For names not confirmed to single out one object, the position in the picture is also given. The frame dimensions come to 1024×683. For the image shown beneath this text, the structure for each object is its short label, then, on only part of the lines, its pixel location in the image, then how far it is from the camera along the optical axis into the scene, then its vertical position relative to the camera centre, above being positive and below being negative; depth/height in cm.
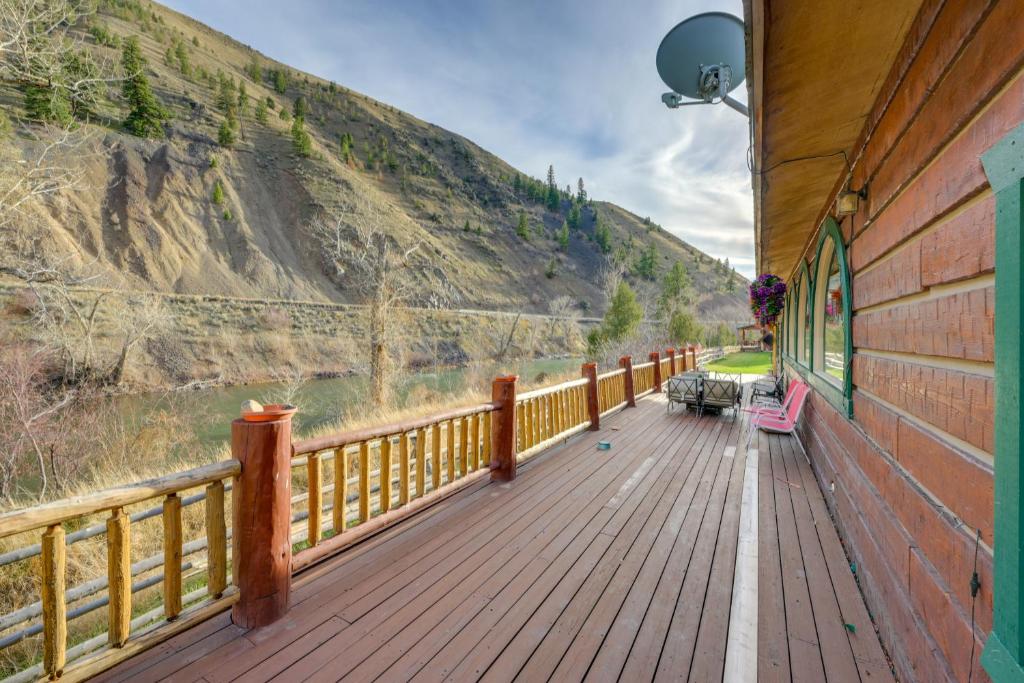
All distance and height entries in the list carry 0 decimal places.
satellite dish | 251 +171
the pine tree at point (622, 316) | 1903 +71
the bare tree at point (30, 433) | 698 -176
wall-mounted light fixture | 269 +83
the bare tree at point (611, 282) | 2302 +276
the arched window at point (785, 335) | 869 -9
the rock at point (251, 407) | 204 -36
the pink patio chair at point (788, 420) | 527 -117
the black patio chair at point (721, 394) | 712 -107
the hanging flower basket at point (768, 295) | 758 +65
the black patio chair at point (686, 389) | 733 -103
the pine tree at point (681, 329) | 2383 +14
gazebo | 3347 -76
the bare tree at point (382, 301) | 1399 +111
